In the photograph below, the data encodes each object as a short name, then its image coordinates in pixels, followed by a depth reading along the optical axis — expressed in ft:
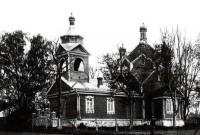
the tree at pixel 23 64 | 165.37
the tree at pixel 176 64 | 157.89
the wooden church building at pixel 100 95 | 162.30
